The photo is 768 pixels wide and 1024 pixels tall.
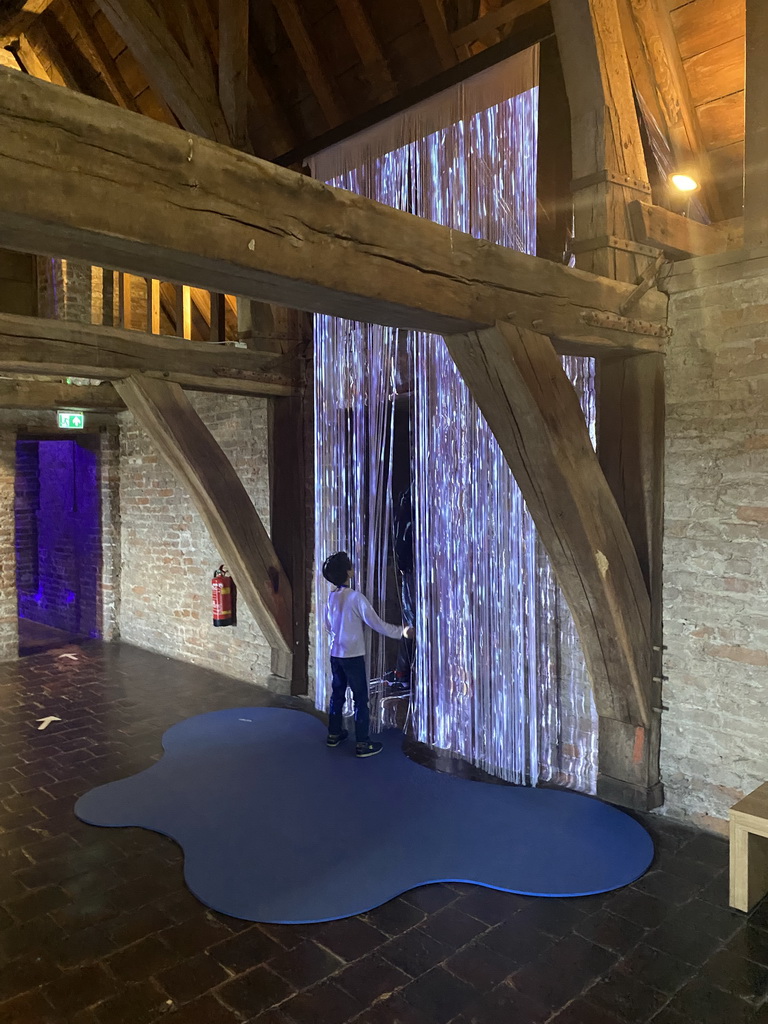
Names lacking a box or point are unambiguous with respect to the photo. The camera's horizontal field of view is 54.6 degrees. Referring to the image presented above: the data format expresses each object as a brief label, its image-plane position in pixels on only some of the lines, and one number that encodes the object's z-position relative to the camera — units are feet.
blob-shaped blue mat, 9.96
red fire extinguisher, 20.01
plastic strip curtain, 12.94
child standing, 15.05
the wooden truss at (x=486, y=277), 5.68
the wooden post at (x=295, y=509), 18.48
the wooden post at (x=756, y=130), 10.34
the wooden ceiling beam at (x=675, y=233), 10.93
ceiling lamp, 10.62
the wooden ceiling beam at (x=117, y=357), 13.58
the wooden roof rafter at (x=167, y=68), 15.12
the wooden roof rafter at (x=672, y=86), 11.48
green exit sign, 23.38
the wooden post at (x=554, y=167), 13.48
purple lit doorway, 26.45
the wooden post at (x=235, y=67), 15.55
